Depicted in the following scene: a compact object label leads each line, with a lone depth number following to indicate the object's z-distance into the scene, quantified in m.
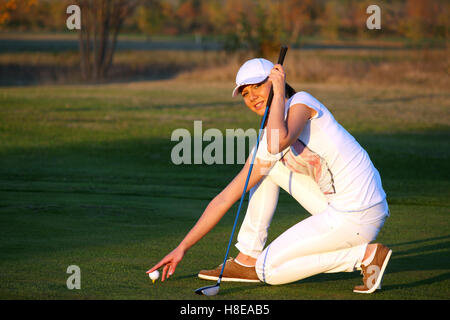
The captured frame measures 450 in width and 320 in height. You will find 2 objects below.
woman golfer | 8.78
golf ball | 8.73
